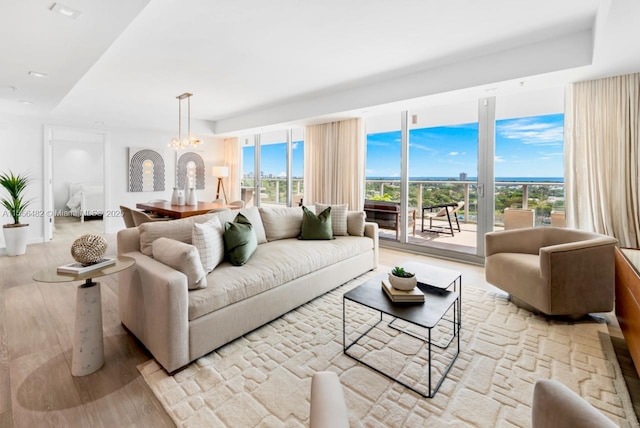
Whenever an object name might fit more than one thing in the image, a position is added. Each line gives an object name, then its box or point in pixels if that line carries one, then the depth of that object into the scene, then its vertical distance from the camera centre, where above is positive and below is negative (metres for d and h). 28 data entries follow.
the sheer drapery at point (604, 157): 3.06 +0.52
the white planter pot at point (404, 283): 2.00 -0.52
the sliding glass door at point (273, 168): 6.77 +0.87
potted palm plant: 4.59 -0.39
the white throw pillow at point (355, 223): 3.80 -0.23
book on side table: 1.78 -0.39
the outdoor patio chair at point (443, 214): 4.67 -0.14
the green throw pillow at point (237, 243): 2.50 -0.33
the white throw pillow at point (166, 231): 2.33 -0.22
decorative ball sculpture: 1.86 -0.29
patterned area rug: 1.54 -1.03
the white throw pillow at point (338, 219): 3.78 -0.18
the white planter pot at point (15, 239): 4.59 -0.56
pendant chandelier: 4.92 +1.06
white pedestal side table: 1.82 -0.74
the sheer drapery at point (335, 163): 5.33 +0.76
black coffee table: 1.75 -0.64
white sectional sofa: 1.83 -0.62
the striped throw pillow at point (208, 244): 2.27 -0.31
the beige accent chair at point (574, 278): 2.36 -0.57
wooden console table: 1.75 -0.59
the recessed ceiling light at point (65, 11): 1.92 +1.24
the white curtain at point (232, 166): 7.95 +0.99
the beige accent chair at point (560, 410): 0.71 -0.51
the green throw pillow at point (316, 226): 3.49 -0.25
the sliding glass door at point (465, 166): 3.84 +0.56
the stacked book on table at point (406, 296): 1.95 -0.59
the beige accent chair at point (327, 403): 0.80 -0.56
